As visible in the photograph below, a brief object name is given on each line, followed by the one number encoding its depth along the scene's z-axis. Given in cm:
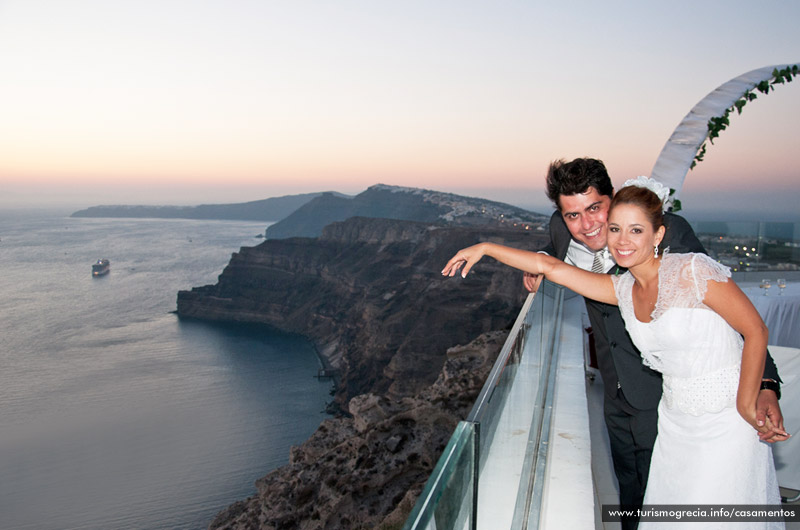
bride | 134
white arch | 459
